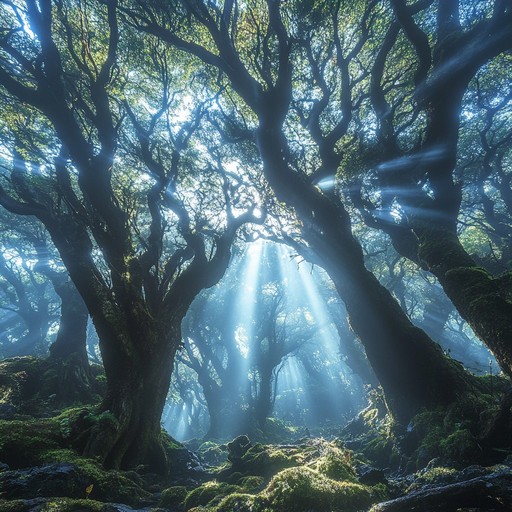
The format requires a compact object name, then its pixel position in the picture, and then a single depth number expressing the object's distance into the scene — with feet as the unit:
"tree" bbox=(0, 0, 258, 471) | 24.63
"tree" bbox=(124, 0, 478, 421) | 27.58
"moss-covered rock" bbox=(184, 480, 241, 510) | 15.17
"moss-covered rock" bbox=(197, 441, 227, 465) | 46.30
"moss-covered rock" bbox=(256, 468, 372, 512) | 10.03
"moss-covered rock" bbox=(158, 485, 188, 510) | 15.85
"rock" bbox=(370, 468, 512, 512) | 8.15
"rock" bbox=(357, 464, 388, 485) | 13.84
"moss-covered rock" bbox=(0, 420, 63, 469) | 15.93
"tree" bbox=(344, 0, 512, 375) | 22.38
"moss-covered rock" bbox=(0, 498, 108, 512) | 9.75
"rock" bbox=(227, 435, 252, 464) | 23.72
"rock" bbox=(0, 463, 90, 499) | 12.09
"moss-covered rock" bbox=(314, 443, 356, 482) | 12.45
